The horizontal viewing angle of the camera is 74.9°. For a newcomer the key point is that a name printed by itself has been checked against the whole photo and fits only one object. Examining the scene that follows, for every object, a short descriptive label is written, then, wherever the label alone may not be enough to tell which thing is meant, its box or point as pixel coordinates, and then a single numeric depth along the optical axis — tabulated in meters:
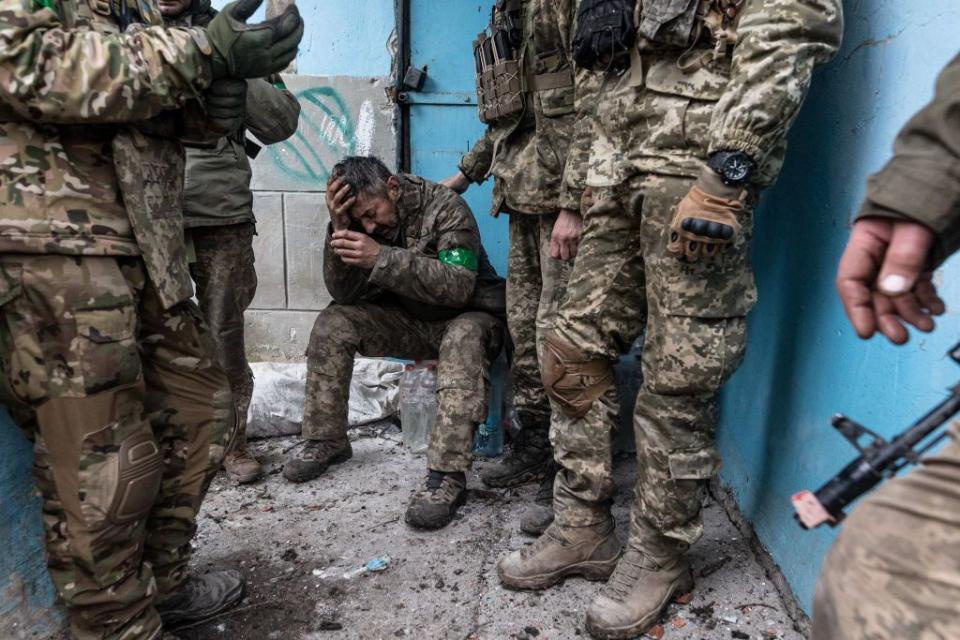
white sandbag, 3.01
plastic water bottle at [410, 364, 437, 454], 2.89
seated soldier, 2.36
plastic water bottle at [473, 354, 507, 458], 2.80
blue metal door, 3.44
